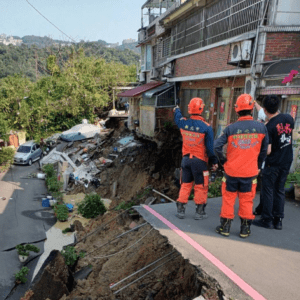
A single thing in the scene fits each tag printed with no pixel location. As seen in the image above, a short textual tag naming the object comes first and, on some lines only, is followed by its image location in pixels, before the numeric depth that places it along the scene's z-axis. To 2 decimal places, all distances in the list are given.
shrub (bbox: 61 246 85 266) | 7.23
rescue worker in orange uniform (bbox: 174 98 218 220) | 4.47
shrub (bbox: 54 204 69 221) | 13.06
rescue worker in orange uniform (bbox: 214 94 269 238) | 3.88
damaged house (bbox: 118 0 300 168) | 6.49
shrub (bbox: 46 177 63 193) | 17.02
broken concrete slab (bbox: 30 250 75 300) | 5.55
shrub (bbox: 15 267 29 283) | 8.51
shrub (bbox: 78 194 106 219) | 12.88
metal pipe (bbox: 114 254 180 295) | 4.13
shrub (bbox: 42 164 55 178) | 19.00
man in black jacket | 4.39
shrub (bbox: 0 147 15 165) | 20.88
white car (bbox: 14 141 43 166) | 21.98
